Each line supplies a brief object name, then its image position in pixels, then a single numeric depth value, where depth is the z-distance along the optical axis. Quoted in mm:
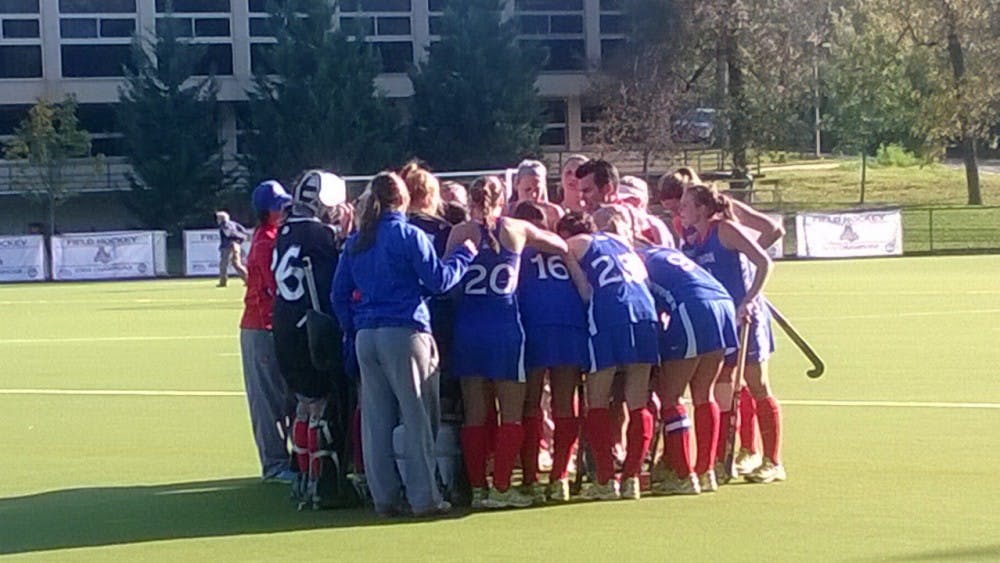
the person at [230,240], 35844
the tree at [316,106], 63250
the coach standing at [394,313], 9867
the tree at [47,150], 62000
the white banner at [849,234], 45000
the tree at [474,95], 64688
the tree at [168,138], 64062
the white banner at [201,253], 47188
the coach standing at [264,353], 11539
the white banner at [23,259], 46469
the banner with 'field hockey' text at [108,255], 46281
